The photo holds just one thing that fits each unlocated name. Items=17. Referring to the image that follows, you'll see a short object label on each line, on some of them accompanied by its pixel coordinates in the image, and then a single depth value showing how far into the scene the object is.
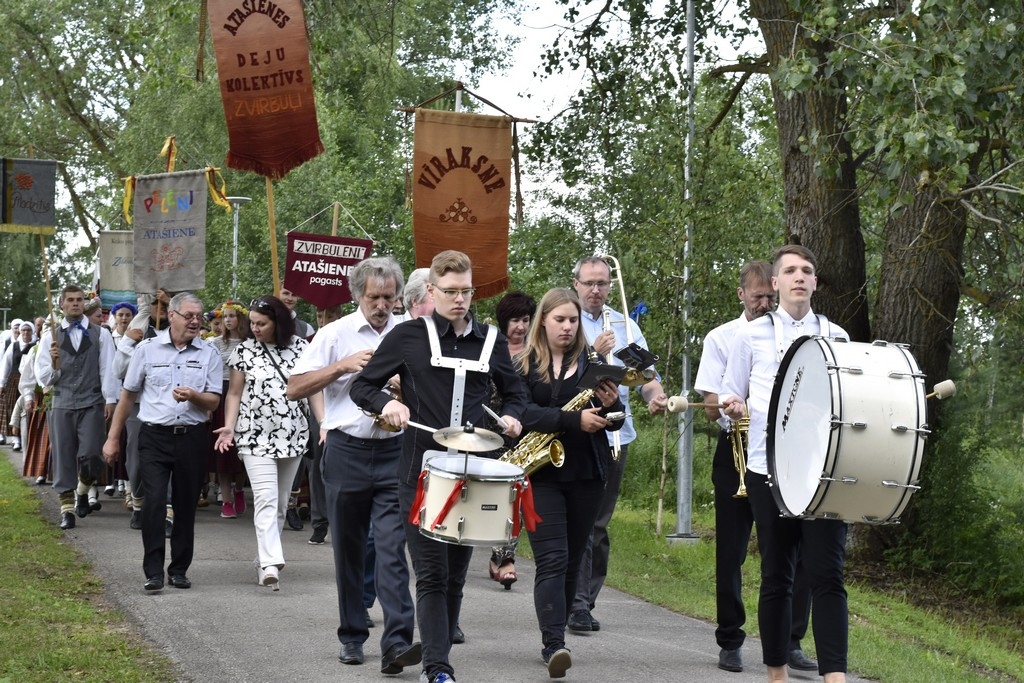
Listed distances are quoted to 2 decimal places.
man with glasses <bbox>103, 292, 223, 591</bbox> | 9.76
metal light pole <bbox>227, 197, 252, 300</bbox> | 24.53
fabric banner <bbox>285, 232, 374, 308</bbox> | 15.12
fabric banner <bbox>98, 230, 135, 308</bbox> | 18.75
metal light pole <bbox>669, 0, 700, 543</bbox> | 13.86
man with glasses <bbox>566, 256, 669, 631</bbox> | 8.78
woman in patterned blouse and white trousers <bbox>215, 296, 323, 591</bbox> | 9.71
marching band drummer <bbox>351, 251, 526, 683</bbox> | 6.57
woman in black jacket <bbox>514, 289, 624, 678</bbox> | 7.28
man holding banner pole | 13.32
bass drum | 5.91
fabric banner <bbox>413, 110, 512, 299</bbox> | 12.98
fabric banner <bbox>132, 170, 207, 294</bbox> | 14.41
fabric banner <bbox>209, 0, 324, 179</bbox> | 12.85
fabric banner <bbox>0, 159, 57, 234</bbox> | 14.87
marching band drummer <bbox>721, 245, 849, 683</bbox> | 6.37
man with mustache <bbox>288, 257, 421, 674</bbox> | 7.40
